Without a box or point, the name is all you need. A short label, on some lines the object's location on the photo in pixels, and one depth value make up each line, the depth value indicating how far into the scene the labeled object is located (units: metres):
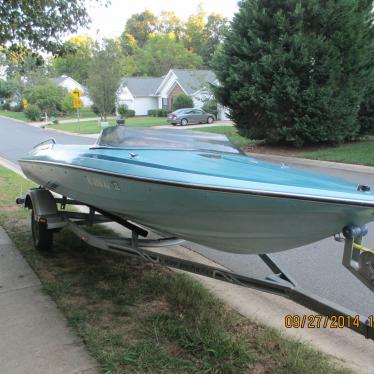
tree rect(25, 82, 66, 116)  56.86
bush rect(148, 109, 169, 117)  50.33
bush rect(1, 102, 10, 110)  80.56
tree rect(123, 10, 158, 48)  96.38
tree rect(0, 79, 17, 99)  77.50
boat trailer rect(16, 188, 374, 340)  2.58
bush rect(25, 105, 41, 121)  52.00
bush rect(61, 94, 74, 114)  57.72
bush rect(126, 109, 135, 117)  52.90
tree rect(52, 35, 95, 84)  82.54
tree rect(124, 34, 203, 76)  71.44
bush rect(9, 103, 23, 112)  73.12
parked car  37.68
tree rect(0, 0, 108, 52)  7.66
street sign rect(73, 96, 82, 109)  36.20
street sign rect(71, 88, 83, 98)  35.53
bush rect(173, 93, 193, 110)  47.00
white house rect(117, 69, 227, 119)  49.59
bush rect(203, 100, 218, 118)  40.82
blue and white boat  2.77
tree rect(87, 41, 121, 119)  39.16
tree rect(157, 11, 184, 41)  90.56
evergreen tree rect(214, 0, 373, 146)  16.12
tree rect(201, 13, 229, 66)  81.88
